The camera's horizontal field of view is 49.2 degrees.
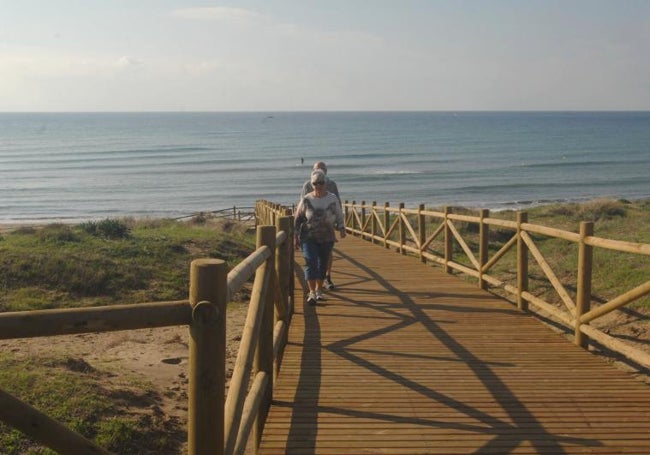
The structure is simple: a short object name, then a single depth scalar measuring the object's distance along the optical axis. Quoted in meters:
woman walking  8.23
